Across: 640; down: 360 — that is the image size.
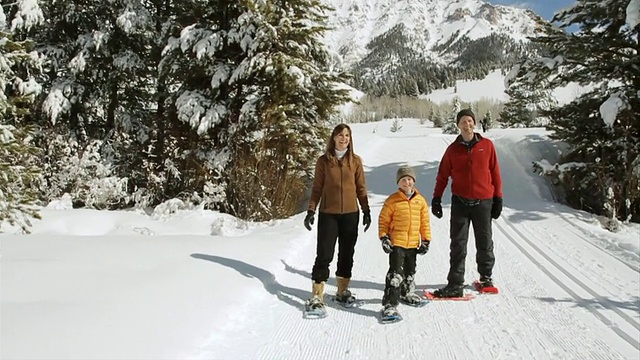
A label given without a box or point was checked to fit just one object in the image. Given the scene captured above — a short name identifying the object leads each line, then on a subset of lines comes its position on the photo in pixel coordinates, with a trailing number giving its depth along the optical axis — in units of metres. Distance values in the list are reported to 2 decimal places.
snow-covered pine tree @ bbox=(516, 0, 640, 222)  8.75
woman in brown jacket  4.43
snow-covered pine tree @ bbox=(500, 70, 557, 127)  37.91
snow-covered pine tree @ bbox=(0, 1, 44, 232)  6.43
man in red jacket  4.80
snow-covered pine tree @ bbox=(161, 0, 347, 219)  8.90
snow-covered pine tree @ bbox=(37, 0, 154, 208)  10.55
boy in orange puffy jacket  4.24
